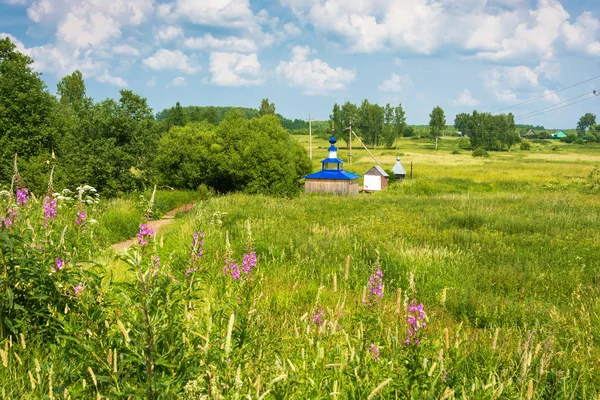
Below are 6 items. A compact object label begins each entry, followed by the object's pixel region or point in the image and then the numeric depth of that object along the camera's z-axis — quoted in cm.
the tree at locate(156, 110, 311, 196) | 3372
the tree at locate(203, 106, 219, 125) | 10888
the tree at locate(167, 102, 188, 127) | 10294
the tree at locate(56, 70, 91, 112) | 8112
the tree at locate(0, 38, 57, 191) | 2972
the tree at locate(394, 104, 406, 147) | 14500
